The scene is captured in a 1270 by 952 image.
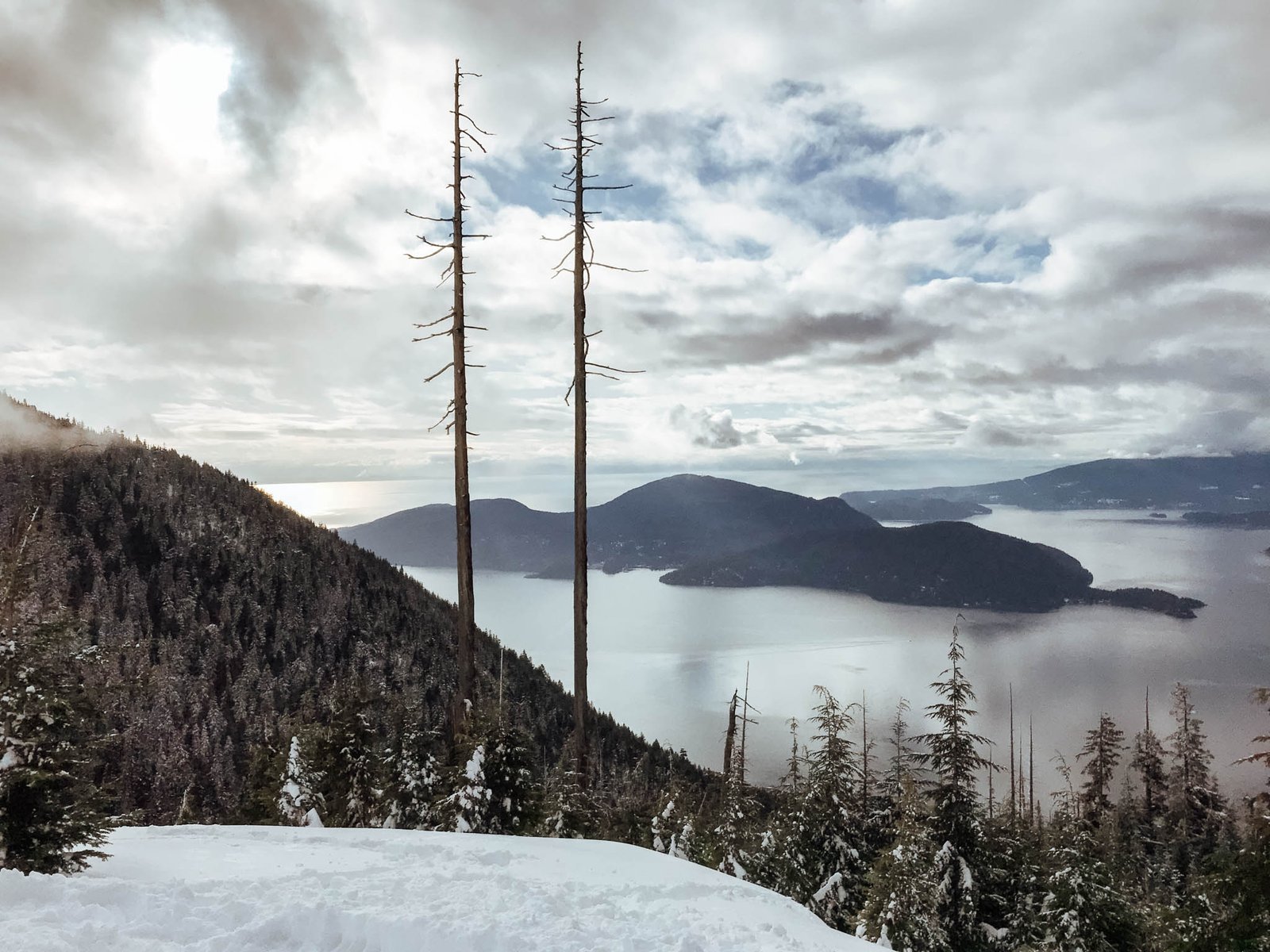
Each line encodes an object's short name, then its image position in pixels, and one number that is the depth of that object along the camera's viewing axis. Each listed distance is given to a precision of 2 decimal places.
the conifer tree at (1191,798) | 37.56
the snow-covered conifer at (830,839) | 15.87
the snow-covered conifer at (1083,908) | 13.73
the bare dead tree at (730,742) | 23.79
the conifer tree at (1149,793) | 37.81
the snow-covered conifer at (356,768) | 18.39
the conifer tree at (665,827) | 20.42
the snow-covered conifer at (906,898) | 12.25
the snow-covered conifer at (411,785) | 16.20
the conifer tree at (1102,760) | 31.70
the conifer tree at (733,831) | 17.36
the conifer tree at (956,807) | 14.05
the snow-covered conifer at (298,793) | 17.95
